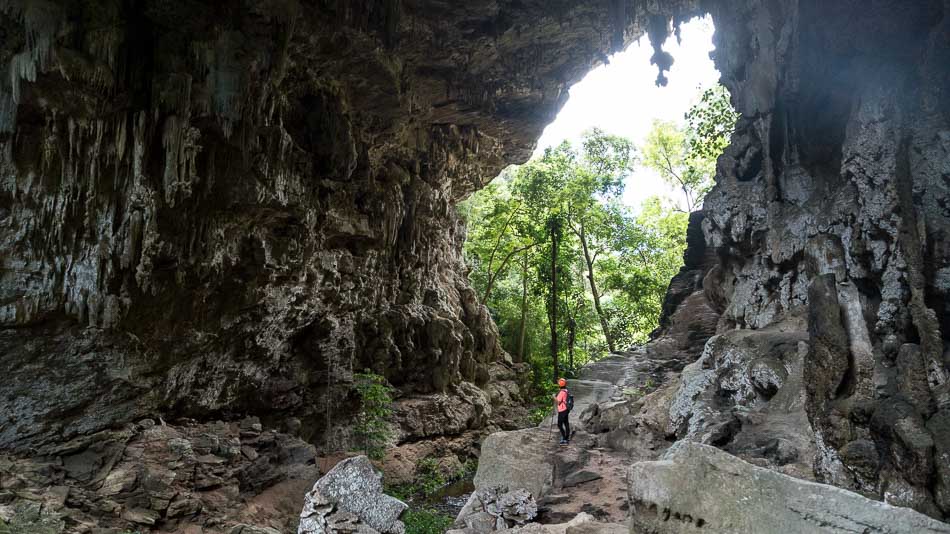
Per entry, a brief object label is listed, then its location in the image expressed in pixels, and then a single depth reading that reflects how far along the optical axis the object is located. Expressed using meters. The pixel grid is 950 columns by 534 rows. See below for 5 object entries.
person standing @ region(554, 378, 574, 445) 10.20
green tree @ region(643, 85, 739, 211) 24.47
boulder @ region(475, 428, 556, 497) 8.11
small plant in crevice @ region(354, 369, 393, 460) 16.61
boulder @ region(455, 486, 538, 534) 6.74
